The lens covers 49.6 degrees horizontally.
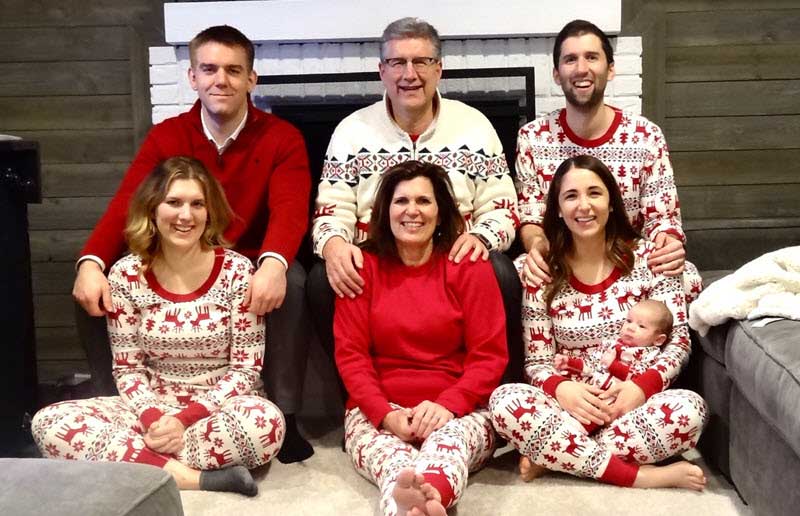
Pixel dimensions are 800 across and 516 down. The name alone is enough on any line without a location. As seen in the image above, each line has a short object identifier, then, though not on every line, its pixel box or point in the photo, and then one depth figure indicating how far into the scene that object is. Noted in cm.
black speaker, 223
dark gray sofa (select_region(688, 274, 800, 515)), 164
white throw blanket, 192
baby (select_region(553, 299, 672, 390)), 212
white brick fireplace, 305
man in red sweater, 222
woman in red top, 201
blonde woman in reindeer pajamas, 201
